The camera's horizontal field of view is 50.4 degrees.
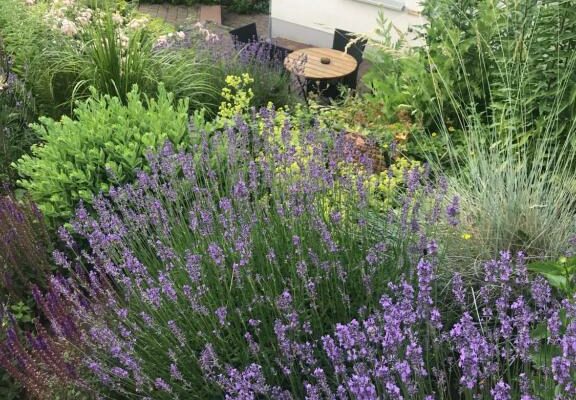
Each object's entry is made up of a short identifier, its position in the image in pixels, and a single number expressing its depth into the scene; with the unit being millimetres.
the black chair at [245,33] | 7297
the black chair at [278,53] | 6441
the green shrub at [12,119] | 4172
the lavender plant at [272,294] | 1813
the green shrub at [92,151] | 3396
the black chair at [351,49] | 7121
